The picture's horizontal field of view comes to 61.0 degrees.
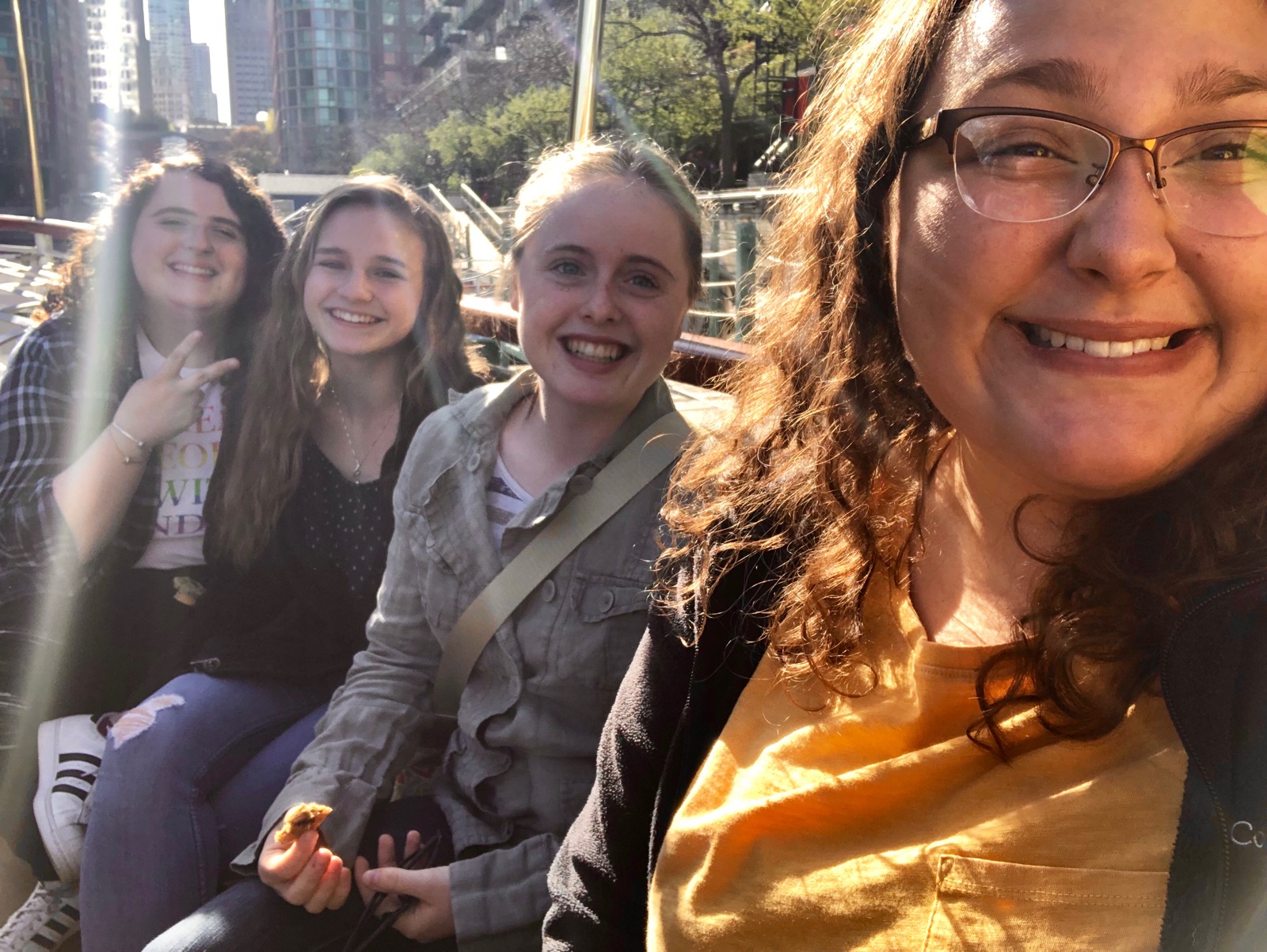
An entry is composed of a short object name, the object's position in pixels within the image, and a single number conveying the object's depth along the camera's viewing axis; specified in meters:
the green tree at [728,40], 22.89
